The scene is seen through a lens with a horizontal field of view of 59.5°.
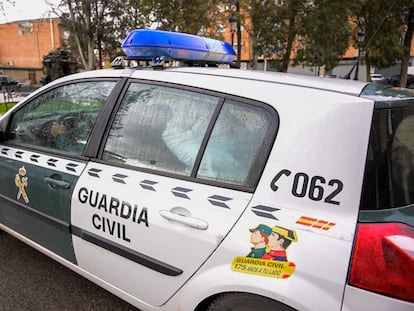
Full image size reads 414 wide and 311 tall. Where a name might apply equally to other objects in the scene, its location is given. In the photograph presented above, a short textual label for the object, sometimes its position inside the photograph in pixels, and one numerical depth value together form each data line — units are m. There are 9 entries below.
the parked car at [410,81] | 24.10
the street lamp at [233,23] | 12.10
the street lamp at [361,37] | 12.37
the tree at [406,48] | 15.54
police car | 1.41
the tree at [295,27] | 12.40
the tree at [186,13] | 11.83
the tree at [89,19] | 19.00
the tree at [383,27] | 11.02
